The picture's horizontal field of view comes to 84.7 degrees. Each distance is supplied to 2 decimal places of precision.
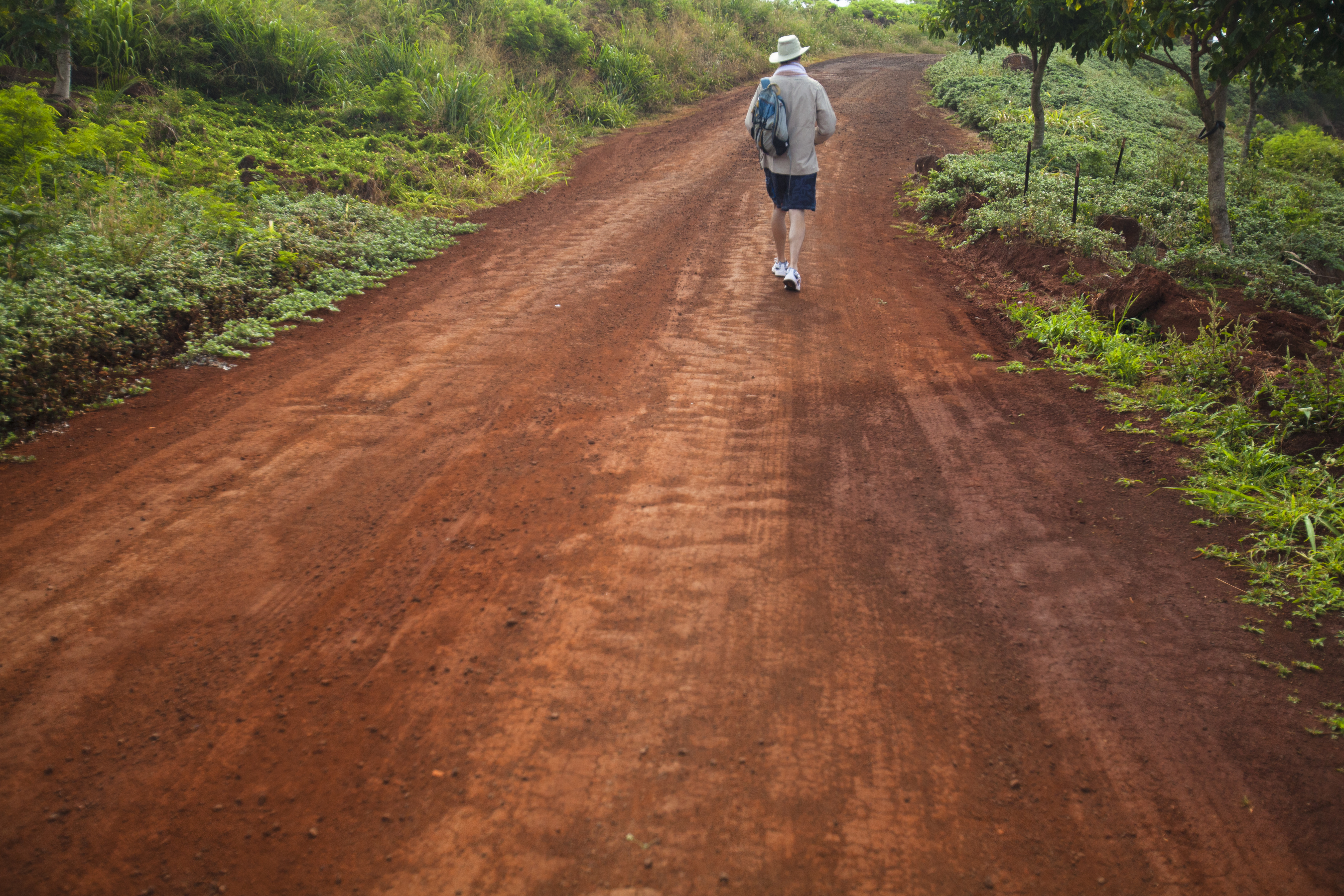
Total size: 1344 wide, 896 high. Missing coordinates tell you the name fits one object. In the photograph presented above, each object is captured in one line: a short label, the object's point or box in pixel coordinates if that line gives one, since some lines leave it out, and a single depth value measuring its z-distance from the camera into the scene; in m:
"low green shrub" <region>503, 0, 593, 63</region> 15.36
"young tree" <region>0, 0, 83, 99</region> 8.22
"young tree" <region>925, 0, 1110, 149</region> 10.67
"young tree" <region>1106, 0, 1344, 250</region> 6.67
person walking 6.46
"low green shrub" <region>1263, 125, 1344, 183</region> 16.80
